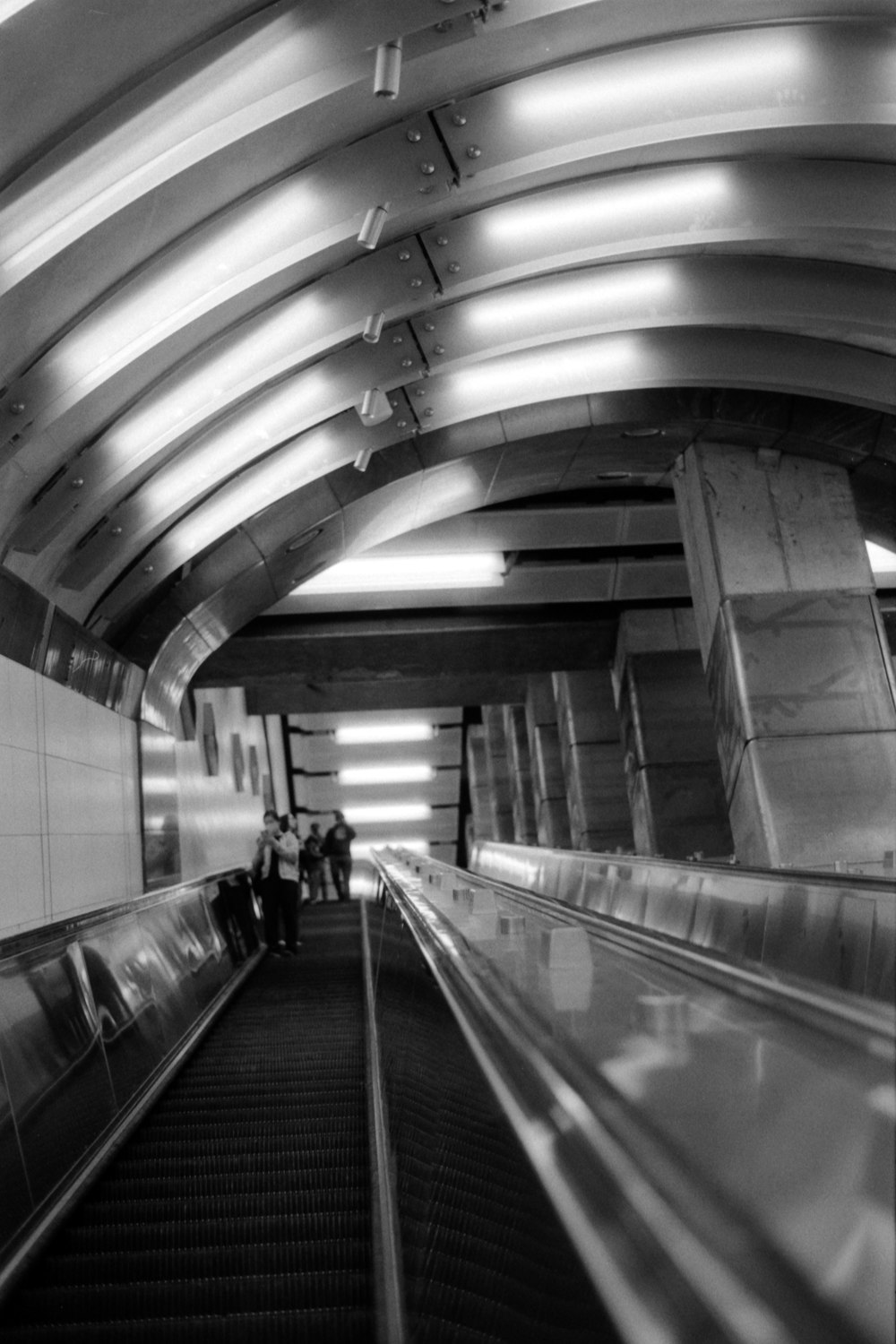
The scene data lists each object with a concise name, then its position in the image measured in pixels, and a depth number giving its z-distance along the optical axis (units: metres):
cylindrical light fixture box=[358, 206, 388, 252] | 6.73
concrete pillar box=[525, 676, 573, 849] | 22.83
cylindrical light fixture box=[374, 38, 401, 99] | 5.42
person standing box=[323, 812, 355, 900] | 19.95
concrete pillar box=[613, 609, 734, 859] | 15.09
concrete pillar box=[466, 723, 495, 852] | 36.09
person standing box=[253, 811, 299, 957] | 11.00
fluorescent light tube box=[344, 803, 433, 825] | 39.03
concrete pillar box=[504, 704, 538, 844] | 27.59
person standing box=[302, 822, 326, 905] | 19.75
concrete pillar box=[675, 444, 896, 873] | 10.12
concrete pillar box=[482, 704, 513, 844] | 32.84
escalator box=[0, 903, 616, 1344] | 1.52
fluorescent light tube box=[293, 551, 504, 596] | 15.09
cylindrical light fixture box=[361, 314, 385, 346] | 7.98
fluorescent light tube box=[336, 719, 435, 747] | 32.59
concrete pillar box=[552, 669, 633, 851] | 18.55
